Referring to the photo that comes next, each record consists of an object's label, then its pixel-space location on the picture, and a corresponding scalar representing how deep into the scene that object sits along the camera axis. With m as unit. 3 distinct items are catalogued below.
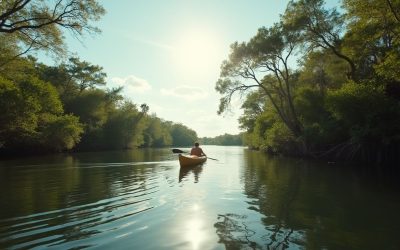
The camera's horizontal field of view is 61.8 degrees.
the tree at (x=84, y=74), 56.03
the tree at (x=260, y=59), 30.91
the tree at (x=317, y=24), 27.27
